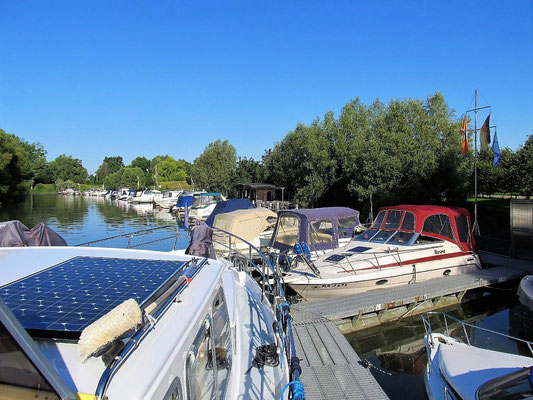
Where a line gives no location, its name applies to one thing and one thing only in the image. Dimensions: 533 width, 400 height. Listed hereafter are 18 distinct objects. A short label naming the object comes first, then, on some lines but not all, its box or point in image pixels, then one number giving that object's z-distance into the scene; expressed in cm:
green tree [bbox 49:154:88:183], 11269
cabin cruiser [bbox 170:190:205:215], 3323
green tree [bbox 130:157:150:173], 13762
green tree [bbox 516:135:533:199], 2173
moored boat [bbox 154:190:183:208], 4766
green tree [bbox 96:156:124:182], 13925
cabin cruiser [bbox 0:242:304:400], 172
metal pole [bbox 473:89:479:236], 1772
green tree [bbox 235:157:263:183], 5066
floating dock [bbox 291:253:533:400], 579
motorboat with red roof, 1023
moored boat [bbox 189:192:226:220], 3095
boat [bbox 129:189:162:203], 5947
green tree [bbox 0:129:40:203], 4425
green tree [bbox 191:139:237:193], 5156
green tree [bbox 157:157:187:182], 10538
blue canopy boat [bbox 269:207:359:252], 1239
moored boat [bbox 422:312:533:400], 443
